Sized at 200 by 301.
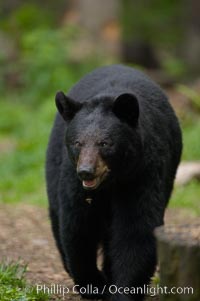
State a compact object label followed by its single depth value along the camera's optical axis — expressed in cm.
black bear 1141
